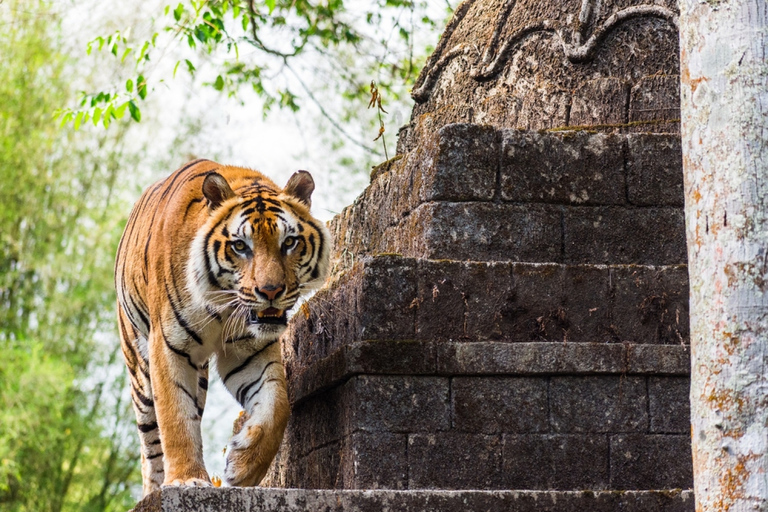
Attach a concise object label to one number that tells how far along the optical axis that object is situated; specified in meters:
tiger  9.66
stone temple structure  9.33
